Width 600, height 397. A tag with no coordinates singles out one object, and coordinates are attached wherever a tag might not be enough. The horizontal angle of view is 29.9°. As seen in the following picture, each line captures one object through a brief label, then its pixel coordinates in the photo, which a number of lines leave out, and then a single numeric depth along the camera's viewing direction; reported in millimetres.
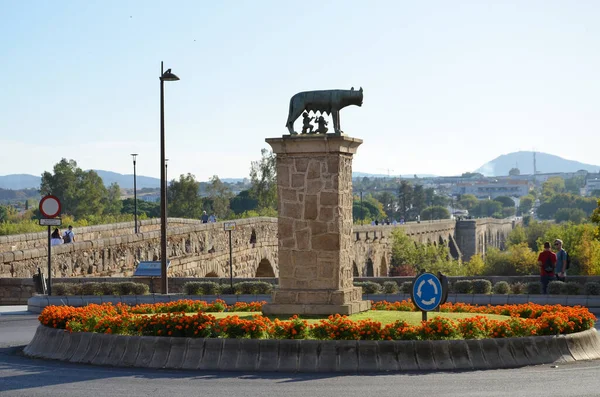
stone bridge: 31794
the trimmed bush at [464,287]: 26094
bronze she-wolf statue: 17531
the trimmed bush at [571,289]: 25062
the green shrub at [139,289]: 25562
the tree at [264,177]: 104500
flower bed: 14672
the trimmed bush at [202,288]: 26281
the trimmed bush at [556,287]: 25125
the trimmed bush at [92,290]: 25656
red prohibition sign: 23609
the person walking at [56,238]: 35156
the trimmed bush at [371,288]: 26109
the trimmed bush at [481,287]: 26203
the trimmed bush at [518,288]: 26453
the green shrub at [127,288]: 25578
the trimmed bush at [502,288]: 26391
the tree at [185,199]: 107625
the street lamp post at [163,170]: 28297
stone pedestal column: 17016
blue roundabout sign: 15377
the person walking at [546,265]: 25234
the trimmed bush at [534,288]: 25950
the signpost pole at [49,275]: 24417
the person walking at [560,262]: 25938
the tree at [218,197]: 120625
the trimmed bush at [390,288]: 26609
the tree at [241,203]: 137125
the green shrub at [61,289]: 26047
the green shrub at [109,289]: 25531
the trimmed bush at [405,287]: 26697
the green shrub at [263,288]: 26047
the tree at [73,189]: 105812
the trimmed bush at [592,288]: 25172
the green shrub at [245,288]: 26047
